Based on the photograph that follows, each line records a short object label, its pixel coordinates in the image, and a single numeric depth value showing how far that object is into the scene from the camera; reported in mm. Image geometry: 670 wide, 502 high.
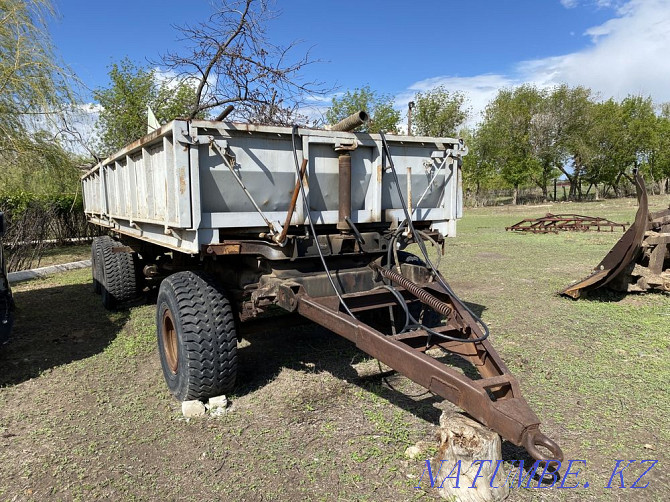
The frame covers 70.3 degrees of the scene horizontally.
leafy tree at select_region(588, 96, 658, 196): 42250
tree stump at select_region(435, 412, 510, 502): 2496
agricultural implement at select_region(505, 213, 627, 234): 17386
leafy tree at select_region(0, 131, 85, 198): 11750
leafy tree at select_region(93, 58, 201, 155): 14617
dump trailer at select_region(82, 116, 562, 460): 3277
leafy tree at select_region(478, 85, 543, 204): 42500
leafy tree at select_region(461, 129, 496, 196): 45062
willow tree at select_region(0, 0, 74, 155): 10805
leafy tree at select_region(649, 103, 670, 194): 43656
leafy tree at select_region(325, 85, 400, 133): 32438
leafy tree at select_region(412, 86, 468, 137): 37375
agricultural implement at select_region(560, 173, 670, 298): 6258
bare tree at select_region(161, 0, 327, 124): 10312
